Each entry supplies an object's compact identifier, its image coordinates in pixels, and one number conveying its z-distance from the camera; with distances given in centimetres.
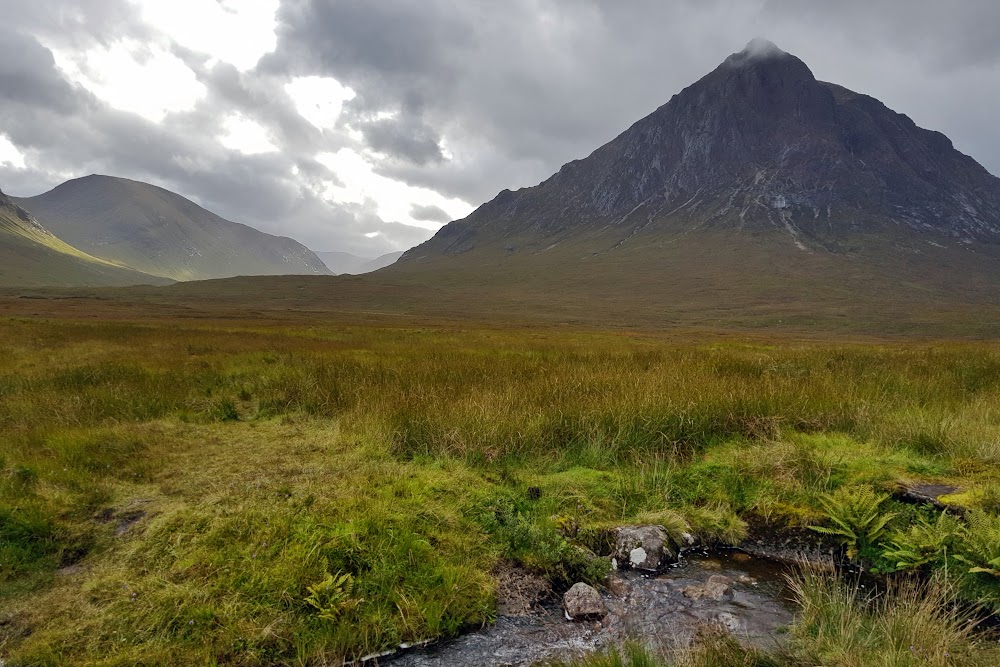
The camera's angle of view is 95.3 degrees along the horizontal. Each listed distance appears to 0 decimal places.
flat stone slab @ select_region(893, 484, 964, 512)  487
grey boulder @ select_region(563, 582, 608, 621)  380
